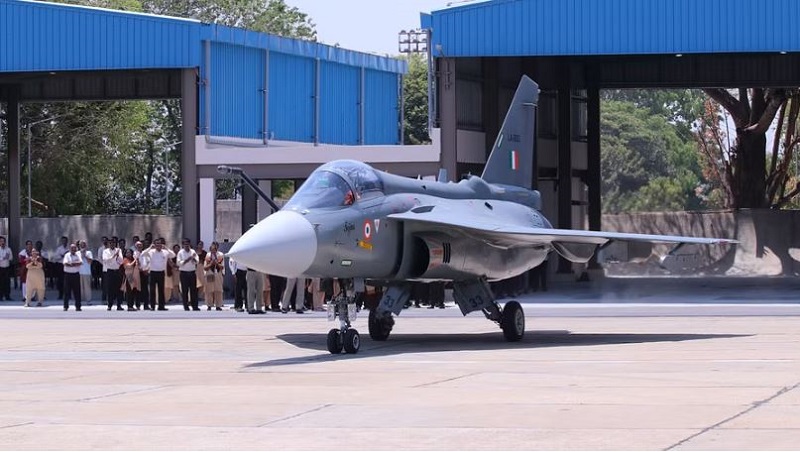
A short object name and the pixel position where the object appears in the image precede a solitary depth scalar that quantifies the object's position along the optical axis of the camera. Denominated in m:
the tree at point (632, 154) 120.81
